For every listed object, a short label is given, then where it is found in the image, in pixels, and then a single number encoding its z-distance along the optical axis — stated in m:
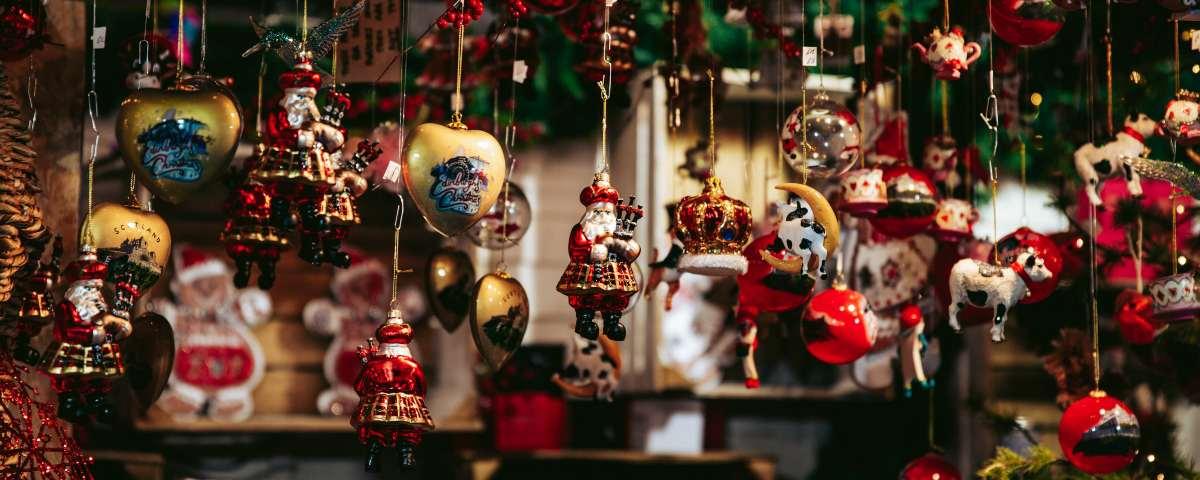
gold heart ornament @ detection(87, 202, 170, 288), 2.99
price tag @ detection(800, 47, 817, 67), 3.24
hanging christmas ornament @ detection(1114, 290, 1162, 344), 3.75
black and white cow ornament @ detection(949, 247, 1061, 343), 3.38
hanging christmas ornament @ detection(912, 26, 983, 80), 3.41
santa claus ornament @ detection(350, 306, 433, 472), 2.92
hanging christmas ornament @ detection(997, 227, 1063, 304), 3.54
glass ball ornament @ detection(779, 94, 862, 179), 3.42
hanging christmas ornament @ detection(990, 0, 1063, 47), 3.41
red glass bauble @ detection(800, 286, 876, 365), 3.56
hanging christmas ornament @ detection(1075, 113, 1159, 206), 3.57
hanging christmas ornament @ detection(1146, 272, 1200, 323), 3.42
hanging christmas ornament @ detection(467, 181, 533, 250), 3.70
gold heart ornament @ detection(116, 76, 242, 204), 2.89
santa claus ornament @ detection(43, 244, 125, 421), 2.79
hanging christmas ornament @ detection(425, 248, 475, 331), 3.73
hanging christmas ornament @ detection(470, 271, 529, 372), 3.41
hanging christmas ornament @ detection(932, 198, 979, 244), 3.72
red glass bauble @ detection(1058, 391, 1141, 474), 3.41
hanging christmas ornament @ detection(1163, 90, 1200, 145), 3.38
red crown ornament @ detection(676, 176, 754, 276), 3.21
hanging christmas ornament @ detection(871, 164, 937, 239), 3.59
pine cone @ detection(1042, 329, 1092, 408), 3.98
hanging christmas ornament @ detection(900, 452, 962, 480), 3.83
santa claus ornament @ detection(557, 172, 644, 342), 2.94
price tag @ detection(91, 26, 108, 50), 3.00
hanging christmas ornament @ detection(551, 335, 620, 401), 3.96
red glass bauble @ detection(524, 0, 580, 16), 3.44
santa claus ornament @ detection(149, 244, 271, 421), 4.93
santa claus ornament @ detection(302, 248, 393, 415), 5.05
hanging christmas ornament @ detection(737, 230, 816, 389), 3.49
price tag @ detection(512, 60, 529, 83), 3.59
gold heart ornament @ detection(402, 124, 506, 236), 2.94
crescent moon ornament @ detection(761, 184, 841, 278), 3.24
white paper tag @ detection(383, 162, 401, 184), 3.03
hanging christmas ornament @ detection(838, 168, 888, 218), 3.52
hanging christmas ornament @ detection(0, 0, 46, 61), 2.97
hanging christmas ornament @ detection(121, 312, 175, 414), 3.32
